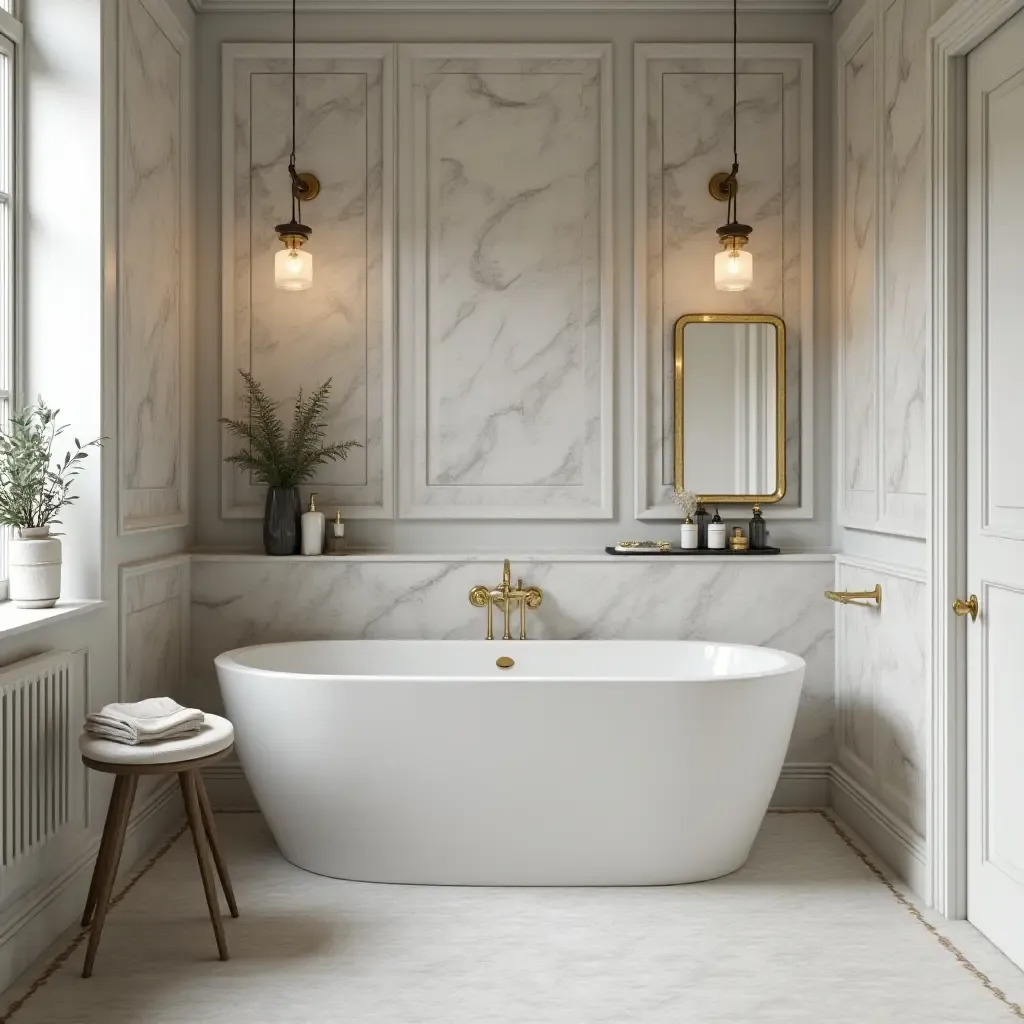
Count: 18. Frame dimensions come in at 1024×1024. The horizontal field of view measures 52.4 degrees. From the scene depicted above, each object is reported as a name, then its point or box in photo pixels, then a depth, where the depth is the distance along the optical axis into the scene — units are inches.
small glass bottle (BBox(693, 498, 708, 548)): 154.2
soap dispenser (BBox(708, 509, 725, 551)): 150.9
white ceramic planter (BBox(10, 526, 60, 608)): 106.7
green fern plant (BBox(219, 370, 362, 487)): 149.5
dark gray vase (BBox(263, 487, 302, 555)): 148.9
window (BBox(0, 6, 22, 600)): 114.0
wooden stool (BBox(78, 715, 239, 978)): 98.0
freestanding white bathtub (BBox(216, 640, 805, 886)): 115.4
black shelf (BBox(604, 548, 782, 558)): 149.1
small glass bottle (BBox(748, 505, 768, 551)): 152.9
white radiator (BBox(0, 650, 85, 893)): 96.0
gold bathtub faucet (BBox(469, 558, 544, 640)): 147.1
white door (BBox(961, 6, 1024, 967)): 100.0
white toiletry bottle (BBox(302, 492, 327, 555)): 149.3
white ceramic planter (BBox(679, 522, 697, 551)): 150.7
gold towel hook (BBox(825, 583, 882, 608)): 134.0
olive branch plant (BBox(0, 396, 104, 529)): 105.9
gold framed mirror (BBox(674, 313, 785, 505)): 154.8
